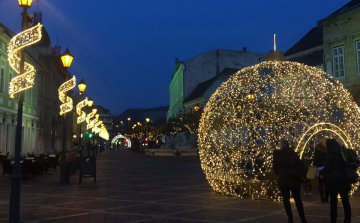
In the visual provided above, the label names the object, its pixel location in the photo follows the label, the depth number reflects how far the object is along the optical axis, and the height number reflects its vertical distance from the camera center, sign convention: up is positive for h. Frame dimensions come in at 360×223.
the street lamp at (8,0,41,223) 7.89 +1.42
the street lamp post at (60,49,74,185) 15.36 +3.20
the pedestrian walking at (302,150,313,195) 11.71 -0.86
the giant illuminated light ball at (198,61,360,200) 11.10 +0.91
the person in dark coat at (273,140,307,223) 7.84 -0.47
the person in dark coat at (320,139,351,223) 7.46 -0.42
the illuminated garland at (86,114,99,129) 36.54 +2.71
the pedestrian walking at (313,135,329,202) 10.71 -0.13
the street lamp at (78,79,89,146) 22.03 +3.52
